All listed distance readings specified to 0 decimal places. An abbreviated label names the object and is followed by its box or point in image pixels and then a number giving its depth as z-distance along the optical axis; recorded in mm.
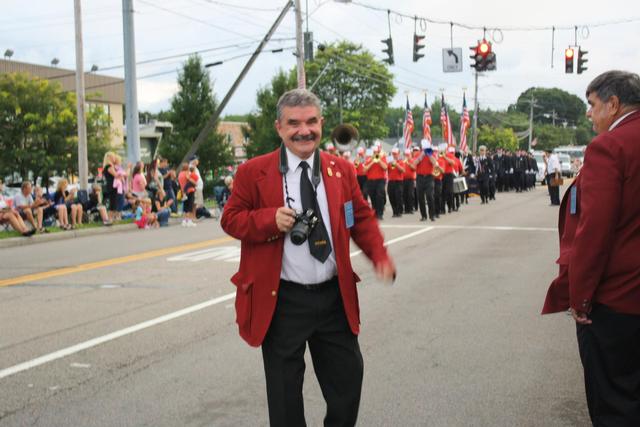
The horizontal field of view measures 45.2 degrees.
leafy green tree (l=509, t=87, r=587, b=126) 145625
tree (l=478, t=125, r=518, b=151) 97500
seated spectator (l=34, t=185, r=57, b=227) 17781
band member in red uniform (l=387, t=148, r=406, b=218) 22625
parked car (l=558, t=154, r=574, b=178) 54406
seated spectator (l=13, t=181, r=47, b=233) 17609
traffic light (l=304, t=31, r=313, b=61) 35281
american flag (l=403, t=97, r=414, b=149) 34488
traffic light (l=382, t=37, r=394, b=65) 29044
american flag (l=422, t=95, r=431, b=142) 36012
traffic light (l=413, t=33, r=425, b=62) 28281
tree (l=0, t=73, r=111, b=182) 30984
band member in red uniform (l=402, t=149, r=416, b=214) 22938
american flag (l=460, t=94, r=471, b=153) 35625
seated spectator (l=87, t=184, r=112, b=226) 20403
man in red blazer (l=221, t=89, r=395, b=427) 3635
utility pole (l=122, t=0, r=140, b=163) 23906
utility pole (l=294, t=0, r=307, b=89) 32656
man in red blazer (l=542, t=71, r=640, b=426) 3404
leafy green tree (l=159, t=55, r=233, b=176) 51406
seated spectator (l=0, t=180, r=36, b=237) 16906
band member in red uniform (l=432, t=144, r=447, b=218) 21527
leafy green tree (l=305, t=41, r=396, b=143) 79625
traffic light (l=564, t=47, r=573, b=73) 29281
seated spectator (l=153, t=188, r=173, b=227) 20891
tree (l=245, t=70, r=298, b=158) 58938
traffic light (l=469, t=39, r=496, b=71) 27266
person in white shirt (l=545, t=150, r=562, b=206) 24767
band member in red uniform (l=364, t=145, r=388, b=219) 22109
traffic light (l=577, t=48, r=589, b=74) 29266
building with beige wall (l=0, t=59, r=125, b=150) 54419
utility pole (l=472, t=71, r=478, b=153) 56756
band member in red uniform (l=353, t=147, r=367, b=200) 23592
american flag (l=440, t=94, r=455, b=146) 37688
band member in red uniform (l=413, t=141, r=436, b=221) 20319
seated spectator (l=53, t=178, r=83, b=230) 18594
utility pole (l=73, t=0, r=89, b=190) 22578
